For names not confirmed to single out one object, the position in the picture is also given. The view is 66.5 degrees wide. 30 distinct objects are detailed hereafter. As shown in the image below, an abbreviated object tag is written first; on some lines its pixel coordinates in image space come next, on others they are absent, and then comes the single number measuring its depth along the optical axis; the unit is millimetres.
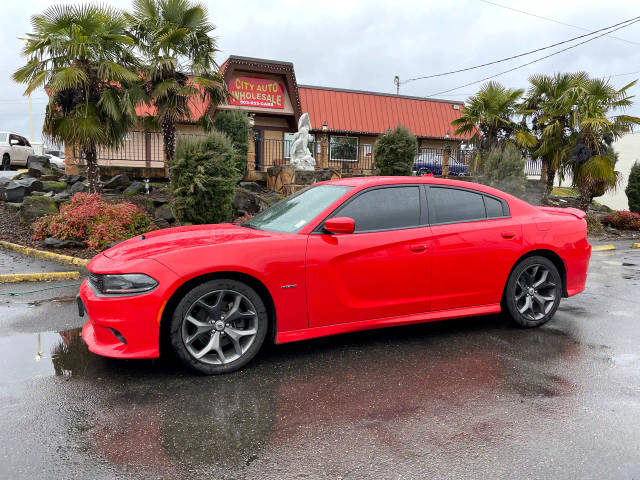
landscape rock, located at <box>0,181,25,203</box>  12125
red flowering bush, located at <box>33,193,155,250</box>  9109
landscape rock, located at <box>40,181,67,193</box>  13073
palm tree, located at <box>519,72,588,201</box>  15617
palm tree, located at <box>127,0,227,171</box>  11578
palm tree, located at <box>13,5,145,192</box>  10023
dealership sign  21531
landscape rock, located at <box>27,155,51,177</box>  14297
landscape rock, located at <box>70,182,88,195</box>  12719
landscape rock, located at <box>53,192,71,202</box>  11484
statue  15977
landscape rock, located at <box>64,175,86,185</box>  13970
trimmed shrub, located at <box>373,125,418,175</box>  15984
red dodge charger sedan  3520
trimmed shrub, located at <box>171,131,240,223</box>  9695
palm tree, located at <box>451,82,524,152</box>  17422
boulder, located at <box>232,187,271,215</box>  12359
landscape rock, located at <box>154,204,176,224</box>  11088
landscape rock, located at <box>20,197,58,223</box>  10336
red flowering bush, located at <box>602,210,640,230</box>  16562
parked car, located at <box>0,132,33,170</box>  21188
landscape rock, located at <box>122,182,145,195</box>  12842
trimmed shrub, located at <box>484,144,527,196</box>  15297
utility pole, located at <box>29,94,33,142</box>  52156
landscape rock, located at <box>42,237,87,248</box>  8914
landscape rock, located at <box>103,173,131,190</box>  13672
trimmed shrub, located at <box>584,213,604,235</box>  15382
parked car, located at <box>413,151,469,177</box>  22375
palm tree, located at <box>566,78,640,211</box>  14695
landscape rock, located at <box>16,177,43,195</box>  12469
